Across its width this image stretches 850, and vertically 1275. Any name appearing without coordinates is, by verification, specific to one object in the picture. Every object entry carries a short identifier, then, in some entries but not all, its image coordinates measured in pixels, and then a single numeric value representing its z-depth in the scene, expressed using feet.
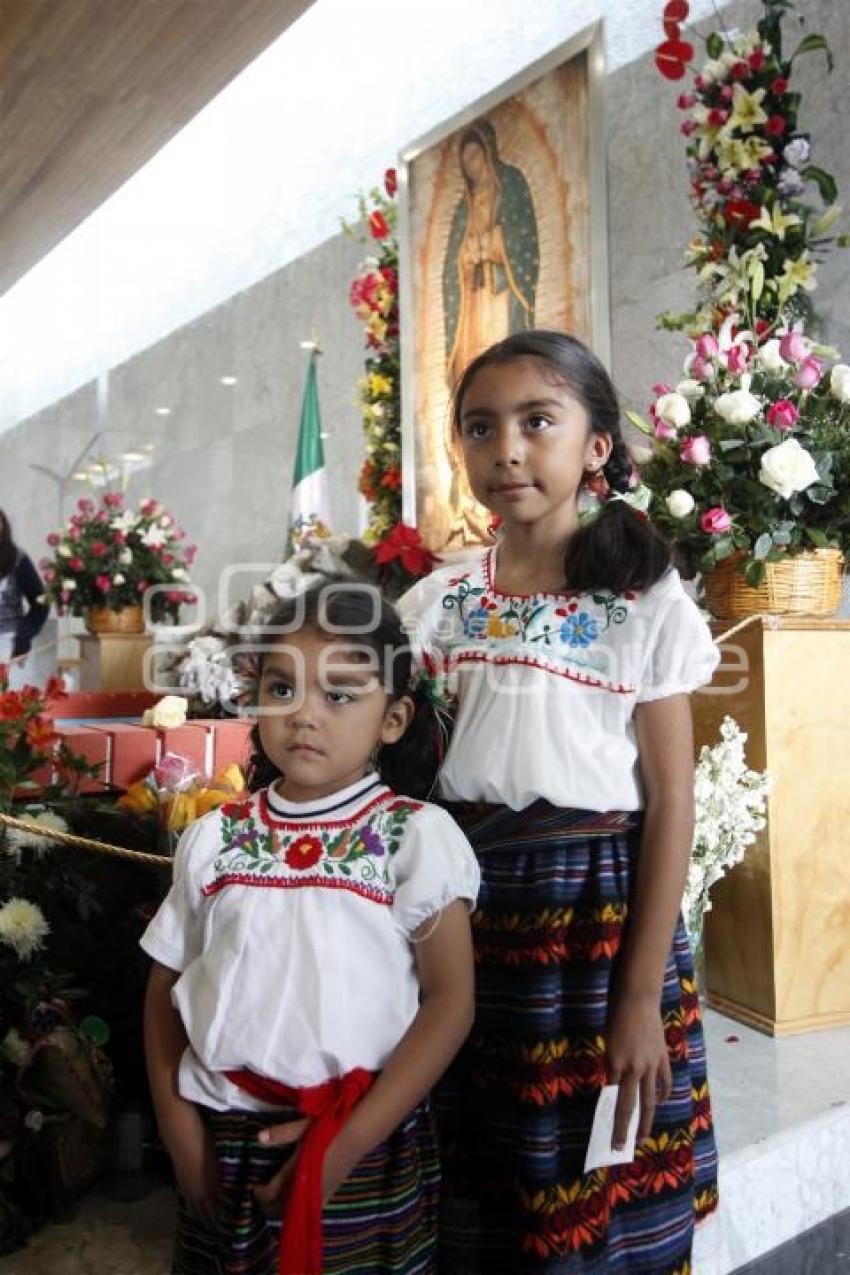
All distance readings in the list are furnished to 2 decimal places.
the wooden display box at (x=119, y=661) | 18.11
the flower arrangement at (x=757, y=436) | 7.66
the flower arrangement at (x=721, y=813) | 7.47
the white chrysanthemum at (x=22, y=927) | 5.20
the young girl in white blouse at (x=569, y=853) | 4.21
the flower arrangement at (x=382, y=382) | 16.31
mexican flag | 19.81
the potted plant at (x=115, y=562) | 17.98
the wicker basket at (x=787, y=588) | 7.93
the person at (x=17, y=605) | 21.34
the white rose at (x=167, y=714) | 7.20
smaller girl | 3.62
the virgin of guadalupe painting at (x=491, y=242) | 12.69
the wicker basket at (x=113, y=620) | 18.20
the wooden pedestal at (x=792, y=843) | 7.77
